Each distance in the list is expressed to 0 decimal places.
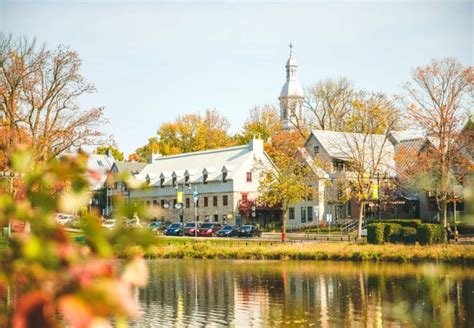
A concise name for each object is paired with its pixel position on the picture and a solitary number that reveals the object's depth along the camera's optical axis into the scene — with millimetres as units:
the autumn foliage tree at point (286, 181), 59469
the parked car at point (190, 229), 64250
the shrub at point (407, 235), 41500
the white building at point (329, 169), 61562
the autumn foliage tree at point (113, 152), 115062
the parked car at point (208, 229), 63438
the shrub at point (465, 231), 52238
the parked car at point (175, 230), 65812
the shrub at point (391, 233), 41906
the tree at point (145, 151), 103838
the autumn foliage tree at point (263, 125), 91625
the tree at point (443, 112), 50375
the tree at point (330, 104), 84688
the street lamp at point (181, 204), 76356
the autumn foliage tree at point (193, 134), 98188
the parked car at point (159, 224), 70012
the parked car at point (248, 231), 60344
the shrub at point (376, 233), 41625
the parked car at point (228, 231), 61219
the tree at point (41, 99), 44219
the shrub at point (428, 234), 40406
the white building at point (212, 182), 73519
